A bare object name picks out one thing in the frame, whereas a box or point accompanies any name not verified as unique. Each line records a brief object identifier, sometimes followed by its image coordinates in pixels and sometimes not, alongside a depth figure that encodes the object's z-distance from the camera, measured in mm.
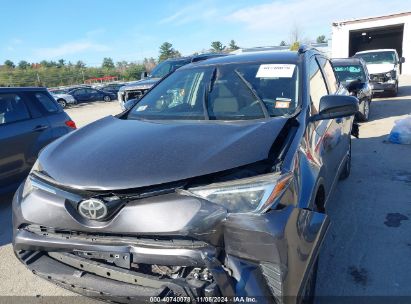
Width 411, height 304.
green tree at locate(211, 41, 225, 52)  89700
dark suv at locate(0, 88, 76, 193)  4805
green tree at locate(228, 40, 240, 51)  93694
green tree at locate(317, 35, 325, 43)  107888
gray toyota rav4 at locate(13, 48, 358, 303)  1849
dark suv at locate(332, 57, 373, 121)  9280
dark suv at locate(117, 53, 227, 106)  10562
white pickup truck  13492
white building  27891
